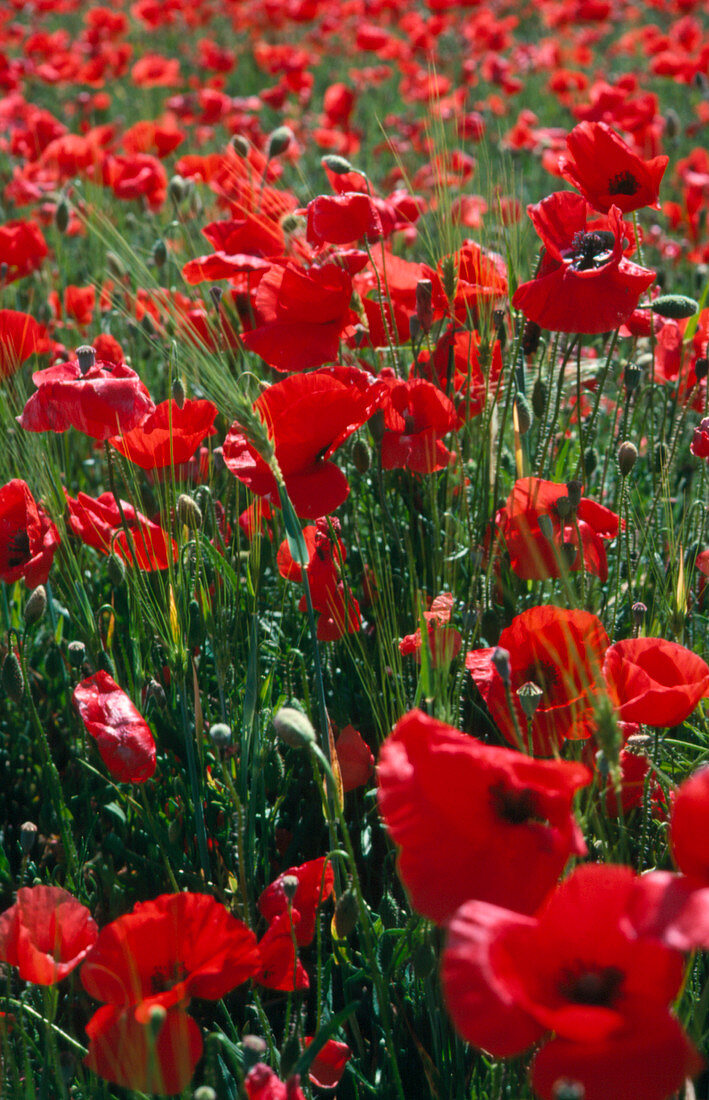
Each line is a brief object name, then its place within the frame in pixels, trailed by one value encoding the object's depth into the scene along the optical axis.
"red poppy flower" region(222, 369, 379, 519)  1.47
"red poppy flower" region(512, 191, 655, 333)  1.51
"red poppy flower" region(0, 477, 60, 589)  1.53
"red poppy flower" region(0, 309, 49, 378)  1.64
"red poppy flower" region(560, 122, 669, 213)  1.55
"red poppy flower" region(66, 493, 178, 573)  1.52
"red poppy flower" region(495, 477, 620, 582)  1.52
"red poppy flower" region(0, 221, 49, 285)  1.89
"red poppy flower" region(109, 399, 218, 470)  1.53
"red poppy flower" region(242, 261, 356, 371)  1.57
